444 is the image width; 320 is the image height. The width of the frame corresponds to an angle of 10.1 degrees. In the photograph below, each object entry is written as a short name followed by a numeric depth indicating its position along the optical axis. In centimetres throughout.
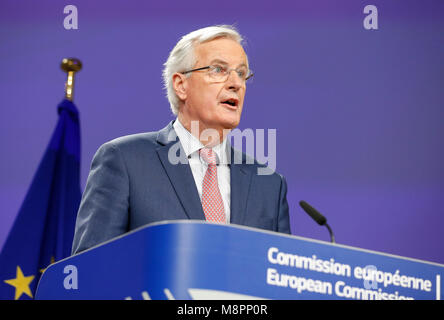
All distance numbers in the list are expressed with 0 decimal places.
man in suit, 585
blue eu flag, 668
